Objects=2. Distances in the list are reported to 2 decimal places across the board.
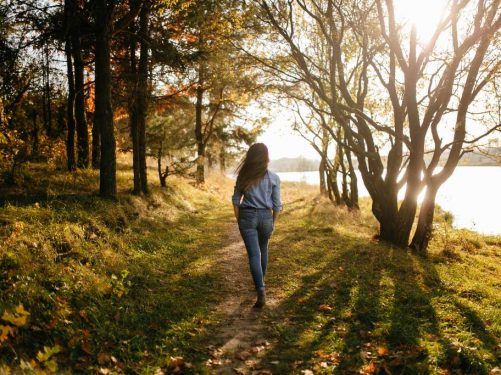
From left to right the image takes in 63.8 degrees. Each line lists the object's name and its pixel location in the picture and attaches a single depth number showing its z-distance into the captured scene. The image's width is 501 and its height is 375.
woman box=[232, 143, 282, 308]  5.81
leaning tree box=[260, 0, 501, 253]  10.09
